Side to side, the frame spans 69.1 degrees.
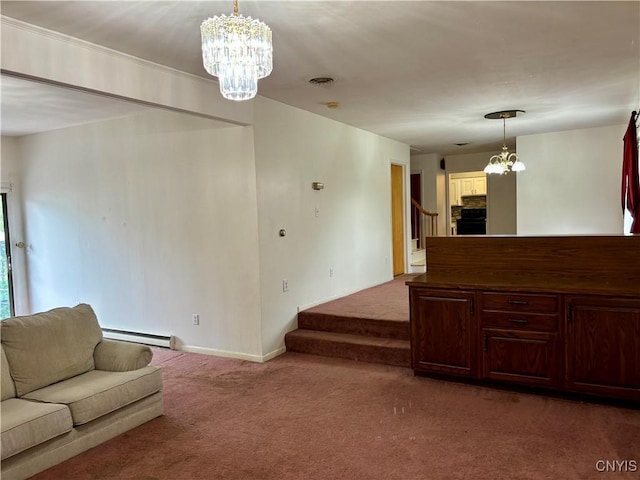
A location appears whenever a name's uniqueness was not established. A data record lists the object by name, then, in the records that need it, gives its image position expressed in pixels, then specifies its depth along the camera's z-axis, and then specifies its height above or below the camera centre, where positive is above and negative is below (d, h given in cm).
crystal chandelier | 210 +79
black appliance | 1135 -22
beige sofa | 271 -108
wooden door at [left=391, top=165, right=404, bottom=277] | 837 +6
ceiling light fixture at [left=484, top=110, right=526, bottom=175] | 574 +66
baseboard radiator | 533 -135
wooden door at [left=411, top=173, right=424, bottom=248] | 981 +4
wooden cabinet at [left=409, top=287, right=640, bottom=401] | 338 -101
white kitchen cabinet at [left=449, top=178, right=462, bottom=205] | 1182 +59
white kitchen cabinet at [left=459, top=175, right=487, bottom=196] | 1166 +69
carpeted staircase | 462 -129
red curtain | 553 +43
